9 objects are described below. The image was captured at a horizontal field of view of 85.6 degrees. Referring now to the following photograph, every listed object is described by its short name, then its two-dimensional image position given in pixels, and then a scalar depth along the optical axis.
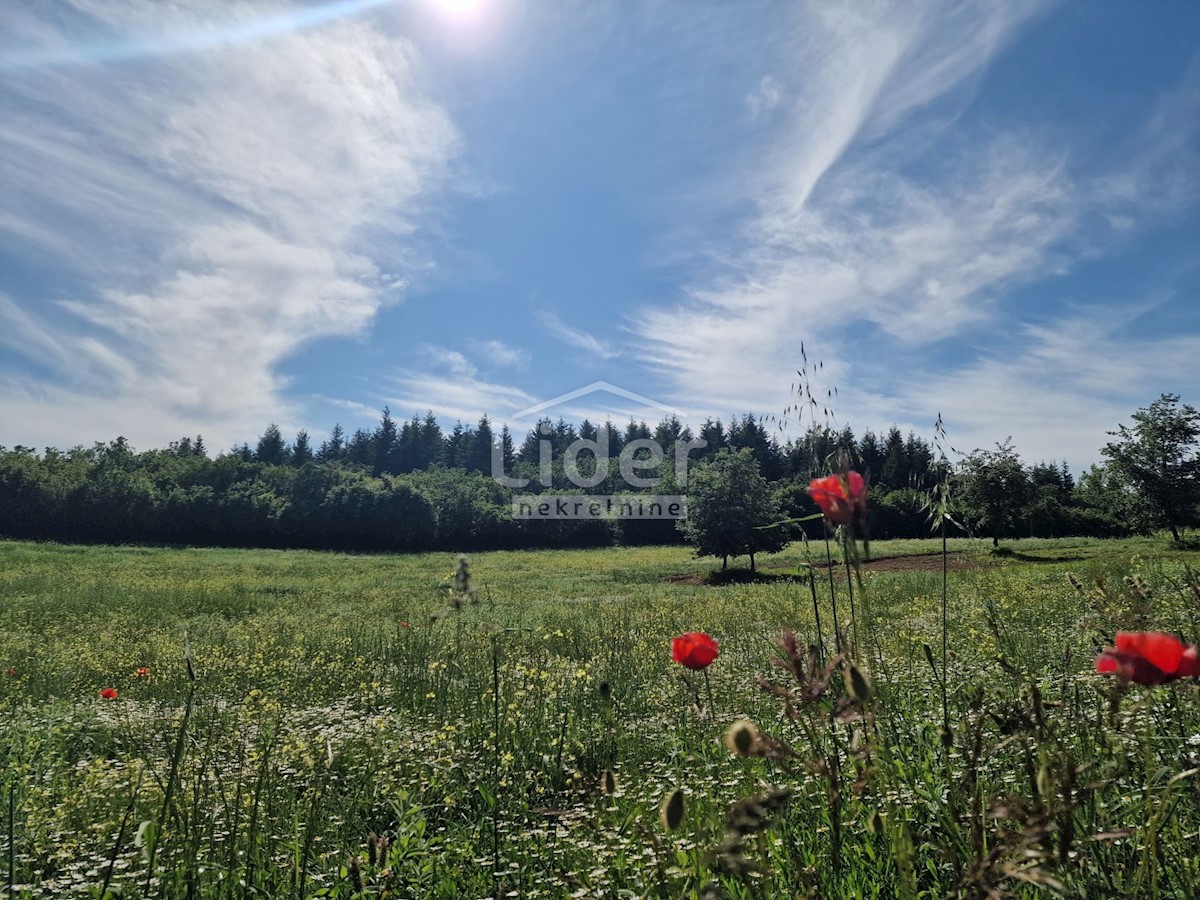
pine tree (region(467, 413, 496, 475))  106.56
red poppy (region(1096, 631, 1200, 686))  1.16
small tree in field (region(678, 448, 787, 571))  28.69
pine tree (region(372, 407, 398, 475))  106.81
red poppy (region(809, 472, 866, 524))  1.10
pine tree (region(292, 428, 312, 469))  107.62
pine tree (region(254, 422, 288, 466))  102.00
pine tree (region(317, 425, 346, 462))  108.79
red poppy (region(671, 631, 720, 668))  1.65
